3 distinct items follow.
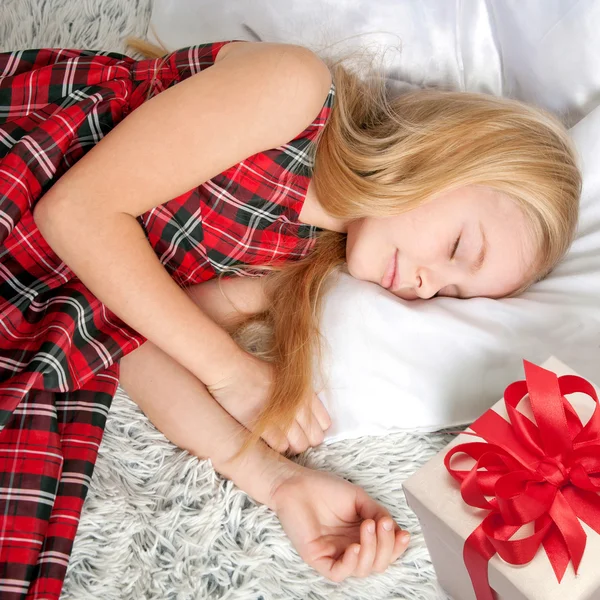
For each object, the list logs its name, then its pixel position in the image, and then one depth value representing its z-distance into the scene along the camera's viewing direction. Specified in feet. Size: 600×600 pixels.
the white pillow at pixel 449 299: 3.19
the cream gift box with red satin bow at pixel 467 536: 2.12
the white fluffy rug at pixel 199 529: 2.79
